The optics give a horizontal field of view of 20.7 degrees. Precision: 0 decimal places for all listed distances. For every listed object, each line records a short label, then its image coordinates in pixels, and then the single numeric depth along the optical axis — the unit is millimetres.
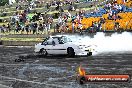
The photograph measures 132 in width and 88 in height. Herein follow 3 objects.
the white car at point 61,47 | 24750
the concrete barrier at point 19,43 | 37294
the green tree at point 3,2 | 81306
